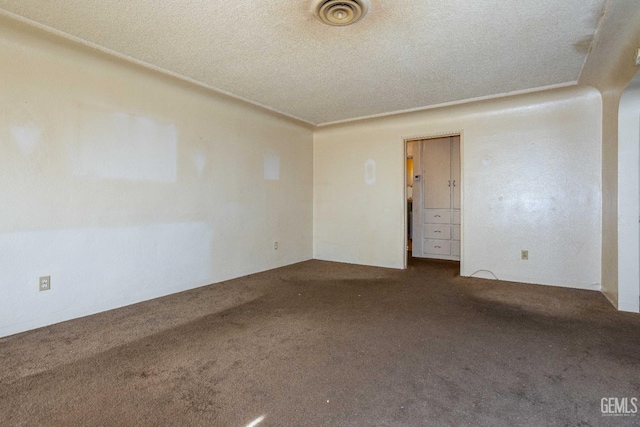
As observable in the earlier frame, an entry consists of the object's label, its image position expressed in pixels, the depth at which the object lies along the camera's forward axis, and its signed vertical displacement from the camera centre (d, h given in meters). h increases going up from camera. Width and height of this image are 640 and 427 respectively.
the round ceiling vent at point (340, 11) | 2.01 +1.34
